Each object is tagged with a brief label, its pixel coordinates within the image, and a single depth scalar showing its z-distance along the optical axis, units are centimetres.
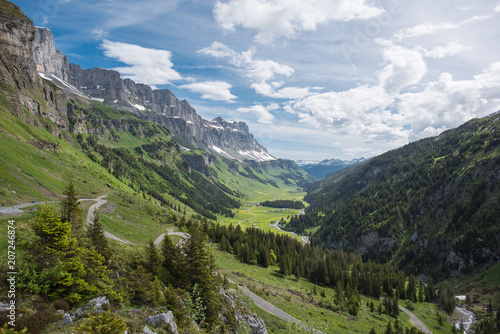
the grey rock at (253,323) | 3697
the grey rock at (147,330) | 2059
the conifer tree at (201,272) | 3145
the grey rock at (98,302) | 2056
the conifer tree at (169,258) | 3556
